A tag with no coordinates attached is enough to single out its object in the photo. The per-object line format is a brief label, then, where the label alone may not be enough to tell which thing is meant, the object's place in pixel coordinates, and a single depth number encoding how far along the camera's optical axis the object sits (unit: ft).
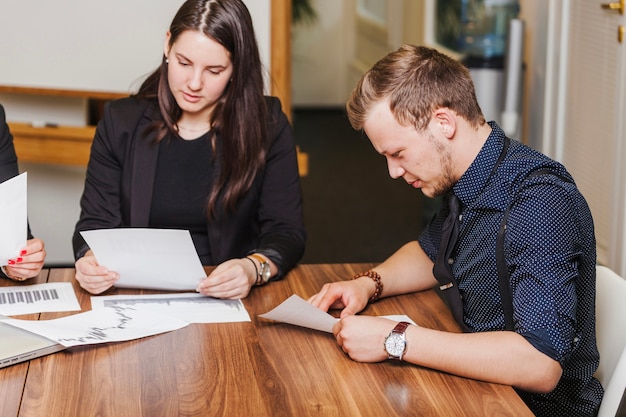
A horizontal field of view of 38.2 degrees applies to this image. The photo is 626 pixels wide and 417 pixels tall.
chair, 5.80
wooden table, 4.94
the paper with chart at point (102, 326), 5.71
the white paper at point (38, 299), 6.37
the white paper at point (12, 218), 6.27
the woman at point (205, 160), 7.90
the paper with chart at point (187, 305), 6.32
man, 5.31
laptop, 5.42
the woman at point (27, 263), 6.74
